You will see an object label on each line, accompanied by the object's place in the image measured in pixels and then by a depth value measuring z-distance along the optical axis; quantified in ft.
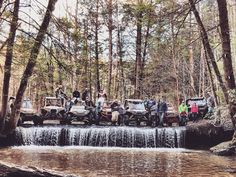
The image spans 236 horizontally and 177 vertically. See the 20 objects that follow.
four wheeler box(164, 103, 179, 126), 48.54
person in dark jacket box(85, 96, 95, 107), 47.79
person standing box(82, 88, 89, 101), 48.28
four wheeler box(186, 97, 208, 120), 53.96
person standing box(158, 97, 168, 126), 46.47
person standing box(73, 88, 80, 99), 48.32
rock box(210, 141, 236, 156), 33.18
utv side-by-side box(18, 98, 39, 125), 47.25
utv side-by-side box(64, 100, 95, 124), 46.90
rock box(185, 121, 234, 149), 39.56
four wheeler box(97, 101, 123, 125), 46.88
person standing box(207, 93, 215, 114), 49.22
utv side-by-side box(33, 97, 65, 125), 47.23
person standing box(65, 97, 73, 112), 47.59
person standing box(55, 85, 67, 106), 48.27
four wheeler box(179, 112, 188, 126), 49.20
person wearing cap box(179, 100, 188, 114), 49.17
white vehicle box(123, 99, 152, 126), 47.53
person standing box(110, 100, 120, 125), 45.89
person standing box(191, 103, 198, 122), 51.30
